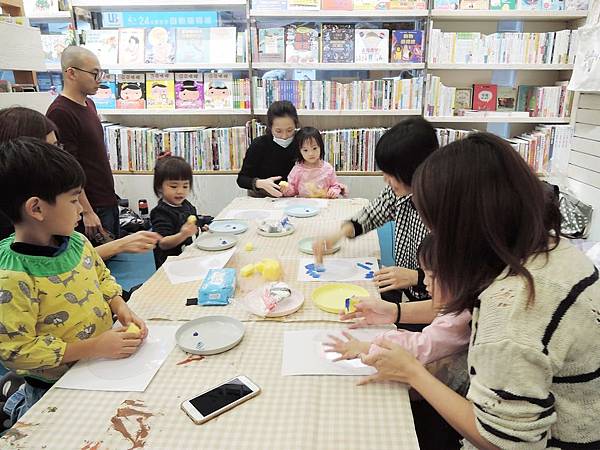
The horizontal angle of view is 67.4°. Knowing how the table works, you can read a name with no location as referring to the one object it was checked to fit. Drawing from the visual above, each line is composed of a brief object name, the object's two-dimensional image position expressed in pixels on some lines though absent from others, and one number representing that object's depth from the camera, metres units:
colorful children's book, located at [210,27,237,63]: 3.51
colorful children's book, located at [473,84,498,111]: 3.57
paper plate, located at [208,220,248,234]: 2.04
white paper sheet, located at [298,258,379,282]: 1.56
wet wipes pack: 1.38
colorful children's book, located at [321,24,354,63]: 3.40
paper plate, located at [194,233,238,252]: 1.82
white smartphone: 0.91
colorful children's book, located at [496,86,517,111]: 3.62
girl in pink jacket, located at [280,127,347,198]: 2.81
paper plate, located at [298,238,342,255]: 1.79
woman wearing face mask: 2.93
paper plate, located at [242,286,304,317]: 1.30
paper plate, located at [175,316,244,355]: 1.12
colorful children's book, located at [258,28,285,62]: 3.45
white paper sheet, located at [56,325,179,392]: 1.00
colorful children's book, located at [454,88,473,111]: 3.60
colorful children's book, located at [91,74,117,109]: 3.64
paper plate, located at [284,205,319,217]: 2.31
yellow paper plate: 1.34
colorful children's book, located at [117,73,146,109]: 3.66
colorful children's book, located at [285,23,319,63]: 3.43
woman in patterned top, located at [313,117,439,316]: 1.50
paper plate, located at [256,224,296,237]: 2.00
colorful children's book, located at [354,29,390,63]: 3.40
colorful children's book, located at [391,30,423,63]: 3.38
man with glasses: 2.45
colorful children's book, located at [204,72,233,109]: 3.59
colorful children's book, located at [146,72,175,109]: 3.63
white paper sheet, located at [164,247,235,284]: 1.57
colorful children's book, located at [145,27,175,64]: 3.54
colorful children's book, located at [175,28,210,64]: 3.53
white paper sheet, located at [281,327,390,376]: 1.04
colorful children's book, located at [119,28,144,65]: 3.56
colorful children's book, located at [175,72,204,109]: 3.62
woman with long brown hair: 0.73
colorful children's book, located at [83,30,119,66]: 3.58
